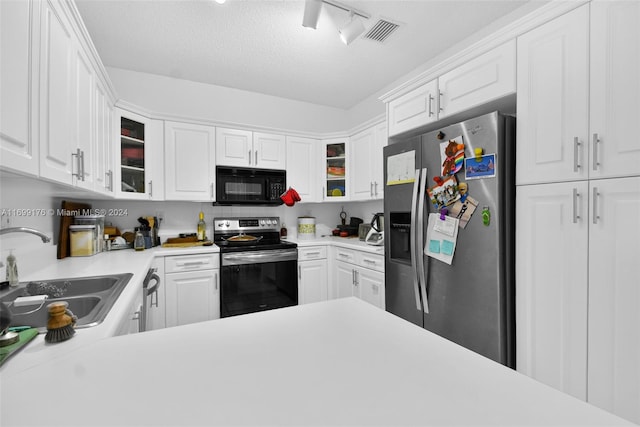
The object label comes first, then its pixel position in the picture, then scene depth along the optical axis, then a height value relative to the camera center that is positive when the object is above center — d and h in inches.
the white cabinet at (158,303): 96.0 -30.2
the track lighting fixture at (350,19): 72.7 +49.9
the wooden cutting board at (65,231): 80.9 -5.7
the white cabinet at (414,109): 80.0 +29.7
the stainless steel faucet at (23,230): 37.6 -2.6
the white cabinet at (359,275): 102.2 -24.7
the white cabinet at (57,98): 44.1 +18.7
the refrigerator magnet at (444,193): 69.2 +4.3
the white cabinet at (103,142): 74.4 +19.3
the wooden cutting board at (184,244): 109.3 -12.7
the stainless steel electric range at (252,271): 108.9 -23.2
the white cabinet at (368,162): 117.0 +20.3
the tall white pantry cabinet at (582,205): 46.7 +1.0
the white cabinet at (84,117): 58.6 +20.1
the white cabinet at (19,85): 34.1 +15.9
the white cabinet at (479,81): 62.9 +30.1
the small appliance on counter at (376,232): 115.1 -8.4
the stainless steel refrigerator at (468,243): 61.9 -7.3
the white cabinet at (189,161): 112.0 +19.1
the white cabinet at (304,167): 133.3 +20.0
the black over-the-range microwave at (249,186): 120.3 +10.6
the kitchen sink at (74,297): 41.5 -14.2
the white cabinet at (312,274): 122.5 -26.7
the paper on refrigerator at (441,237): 69.4 -6.5
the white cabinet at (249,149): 120.4 +26.1
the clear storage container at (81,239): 84.9 -8.3
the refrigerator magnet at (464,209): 65.6 +0.3
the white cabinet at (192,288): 100.1 -26.9
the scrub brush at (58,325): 31.3 -12.2
